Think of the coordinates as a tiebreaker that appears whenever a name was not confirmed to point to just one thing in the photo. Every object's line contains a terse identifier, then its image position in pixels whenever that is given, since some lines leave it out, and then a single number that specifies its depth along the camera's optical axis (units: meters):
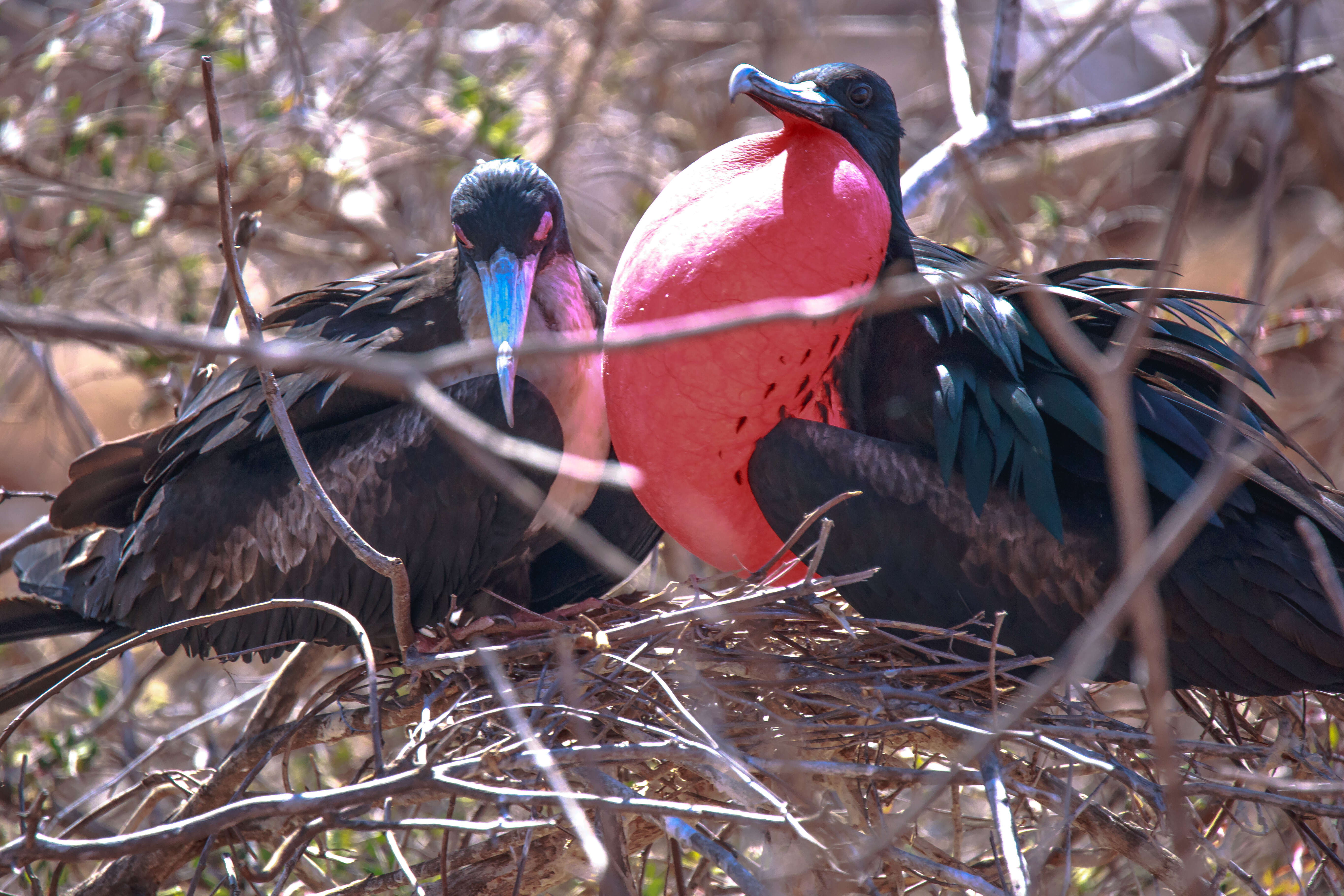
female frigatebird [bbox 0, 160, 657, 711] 7.22
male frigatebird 7.16
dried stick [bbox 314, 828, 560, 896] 7.17
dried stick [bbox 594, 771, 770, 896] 7.06
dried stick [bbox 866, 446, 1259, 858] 5.48
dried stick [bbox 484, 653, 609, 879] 6.98
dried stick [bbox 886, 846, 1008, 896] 7.07
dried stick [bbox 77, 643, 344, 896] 7.22
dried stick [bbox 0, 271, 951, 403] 4.93
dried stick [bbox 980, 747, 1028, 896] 7.04
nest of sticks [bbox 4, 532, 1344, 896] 7.05
